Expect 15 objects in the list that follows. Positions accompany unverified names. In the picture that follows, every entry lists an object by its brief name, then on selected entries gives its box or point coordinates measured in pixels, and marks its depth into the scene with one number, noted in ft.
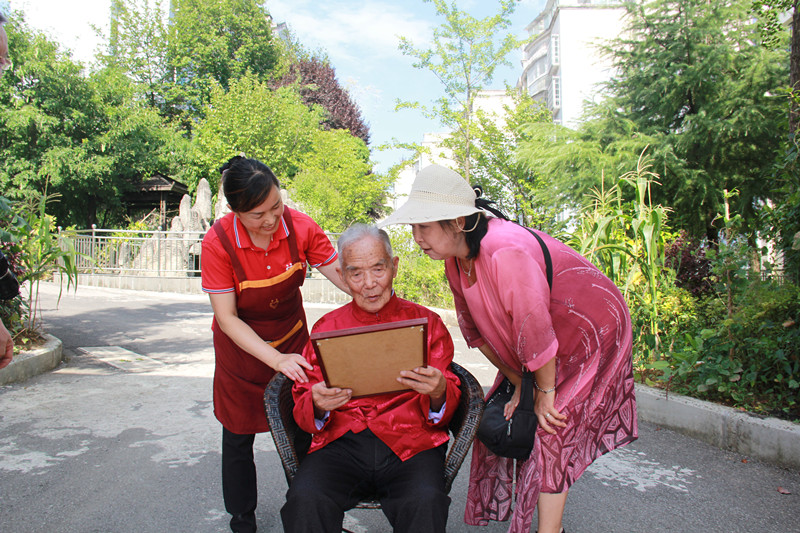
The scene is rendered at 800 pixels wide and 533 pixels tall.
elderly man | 6.81
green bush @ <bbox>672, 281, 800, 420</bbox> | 12.67
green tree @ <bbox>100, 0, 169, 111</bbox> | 104.01
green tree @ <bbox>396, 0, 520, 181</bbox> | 48.55
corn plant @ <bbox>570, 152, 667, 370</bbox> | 15.78
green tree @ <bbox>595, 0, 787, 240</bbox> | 36.35
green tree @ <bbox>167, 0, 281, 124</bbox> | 106.83
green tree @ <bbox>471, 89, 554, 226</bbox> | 57.67
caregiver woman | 7.86
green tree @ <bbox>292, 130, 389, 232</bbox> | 62.39
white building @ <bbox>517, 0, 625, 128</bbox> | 97.35
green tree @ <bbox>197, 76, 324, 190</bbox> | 81.46
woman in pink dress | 6.81
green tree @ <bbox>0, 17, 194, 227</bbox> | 70.18
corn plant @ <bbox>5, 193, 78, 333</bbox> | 19.69
